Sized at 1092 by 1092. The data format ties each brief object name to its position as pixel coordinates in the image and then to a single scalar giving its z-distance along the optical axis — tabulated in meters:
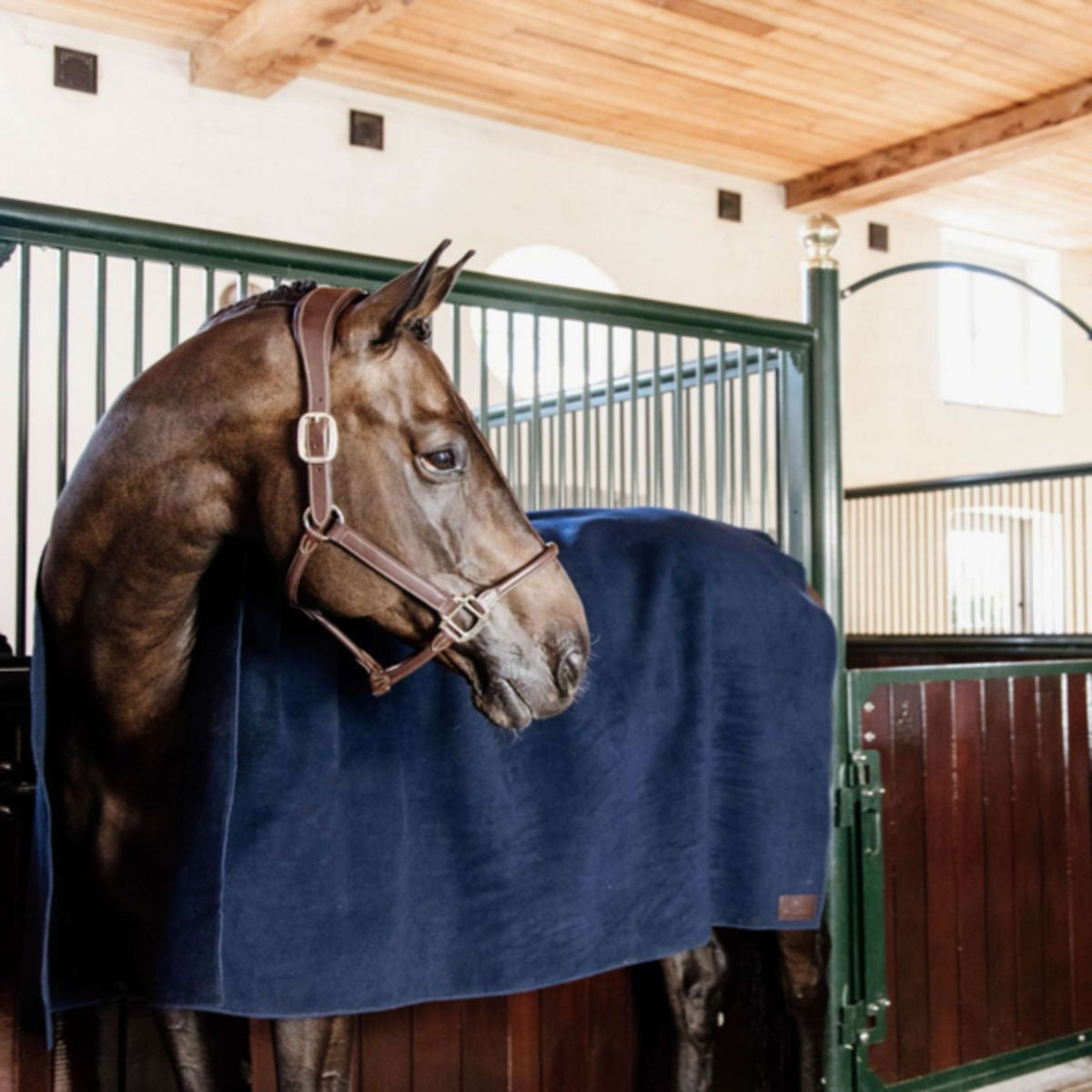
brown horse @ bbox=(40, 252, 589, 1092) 1.29
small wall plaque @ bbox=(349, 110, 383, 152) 5.82
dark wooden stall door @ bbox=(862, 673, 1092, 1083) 2.45
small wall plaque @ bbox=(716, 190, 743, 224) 7.07
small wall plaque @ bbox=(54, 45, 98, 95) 5.08
